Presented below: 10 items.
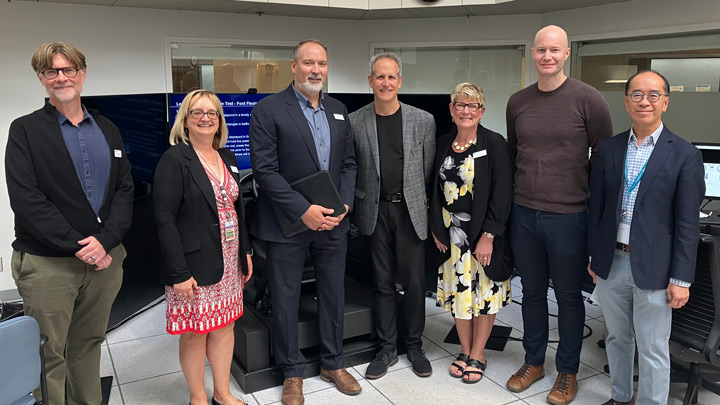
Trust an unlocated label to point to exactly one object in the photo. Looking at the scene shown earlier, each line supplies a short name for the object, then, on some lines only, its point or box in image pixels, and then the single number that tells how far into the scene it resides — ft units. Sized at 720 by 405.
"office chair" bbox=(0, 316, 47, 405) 5.57
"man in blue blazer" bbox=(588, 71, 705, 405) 7.50
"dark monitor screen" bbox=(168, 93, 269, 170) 15.62
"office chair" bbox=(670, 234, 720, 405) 7.77
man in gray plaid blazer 9.86
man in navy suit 8.94
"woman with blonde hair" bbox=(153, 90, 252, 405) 7.86
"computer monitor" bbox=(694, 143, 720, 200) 11.76
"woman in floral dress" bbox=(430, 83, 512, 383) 9.45
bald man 8.79
